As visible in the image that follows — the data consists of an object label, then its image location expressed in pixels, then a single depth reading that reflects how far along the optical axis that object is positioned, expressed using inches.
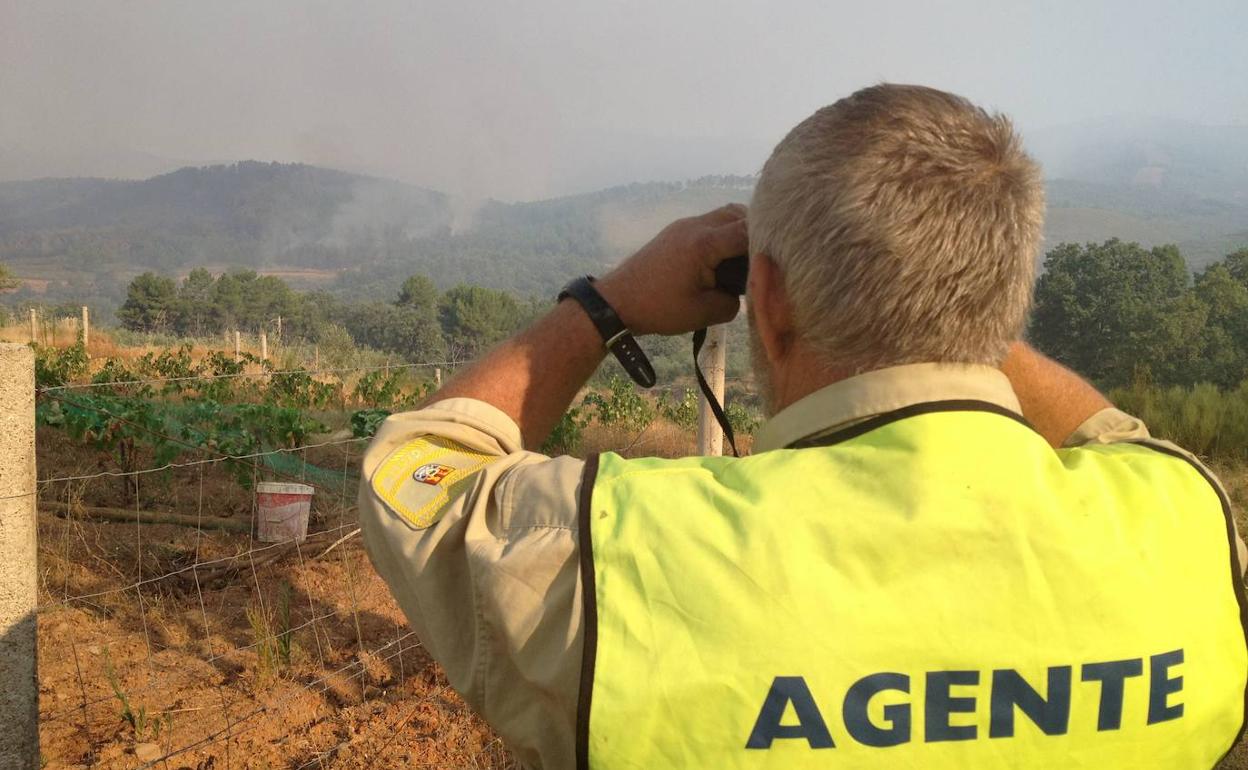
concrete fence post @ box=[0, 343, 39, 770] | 79.7
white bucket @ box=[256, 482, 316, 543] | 234.5
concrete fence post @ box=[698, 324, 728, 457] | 165.5
